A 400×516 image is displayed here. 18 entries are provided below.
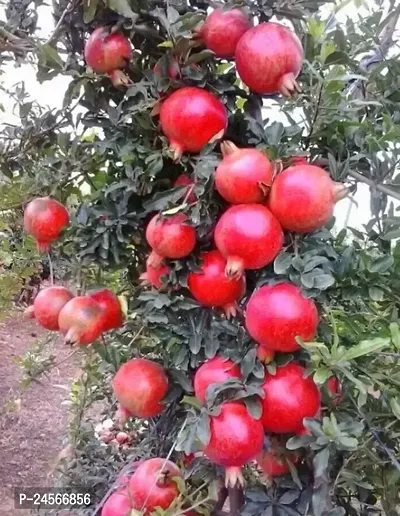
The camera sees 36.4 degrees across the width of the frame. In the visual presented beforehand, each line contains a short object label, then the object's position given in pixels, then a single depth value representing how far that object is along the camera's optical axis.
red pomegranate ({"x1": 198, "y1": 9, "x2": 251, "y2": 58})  0.53
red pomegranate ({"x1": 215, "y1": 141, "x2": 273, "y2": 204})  0.49
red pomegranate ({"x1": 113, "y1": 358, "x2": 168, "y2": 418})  0.61
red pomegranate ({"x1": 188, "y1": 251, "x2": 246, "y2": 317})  0.54
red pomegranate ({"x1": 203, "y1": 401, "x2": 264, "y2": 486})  0.51
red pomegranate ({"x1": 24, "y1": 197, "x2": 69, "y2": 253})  0.64
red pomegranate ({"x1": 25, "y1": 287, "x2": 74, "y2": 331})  0.65
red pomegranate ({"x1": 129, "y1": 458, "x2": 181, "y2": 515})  0.61
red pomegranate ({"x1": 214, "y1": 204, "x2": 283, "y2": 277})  0.48
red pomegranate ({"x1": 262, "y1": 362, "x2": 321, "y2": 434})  0.51
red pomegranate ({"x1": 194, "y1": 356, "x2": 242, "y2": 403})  0.54
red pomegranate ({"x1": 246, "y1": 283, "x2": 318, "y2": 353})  0.49
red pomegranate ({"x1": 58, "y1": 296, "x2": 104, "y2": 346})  0.61
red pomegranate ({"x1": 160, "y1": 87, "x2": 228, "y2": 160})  0.53
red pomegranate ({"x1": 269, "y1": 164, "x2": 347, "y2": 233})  0.48
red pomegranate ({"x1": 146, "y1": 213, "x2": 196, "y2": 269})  0.53
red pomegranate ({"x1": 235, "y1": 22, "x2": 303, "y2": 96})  0.51
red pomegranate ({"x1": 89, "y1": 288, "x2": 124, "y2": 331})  0.63
